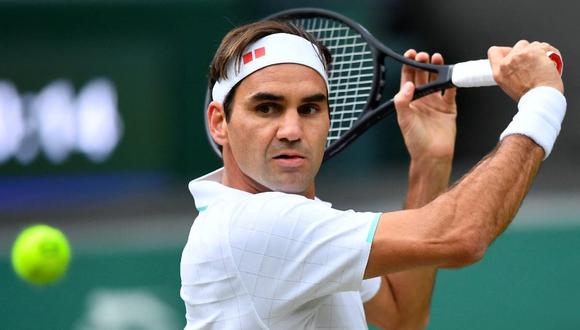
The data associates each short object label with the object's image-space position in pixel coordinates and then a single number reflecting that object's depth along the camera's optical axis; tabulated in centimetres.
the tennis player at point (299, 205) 562
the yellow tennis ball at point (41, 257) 1016
